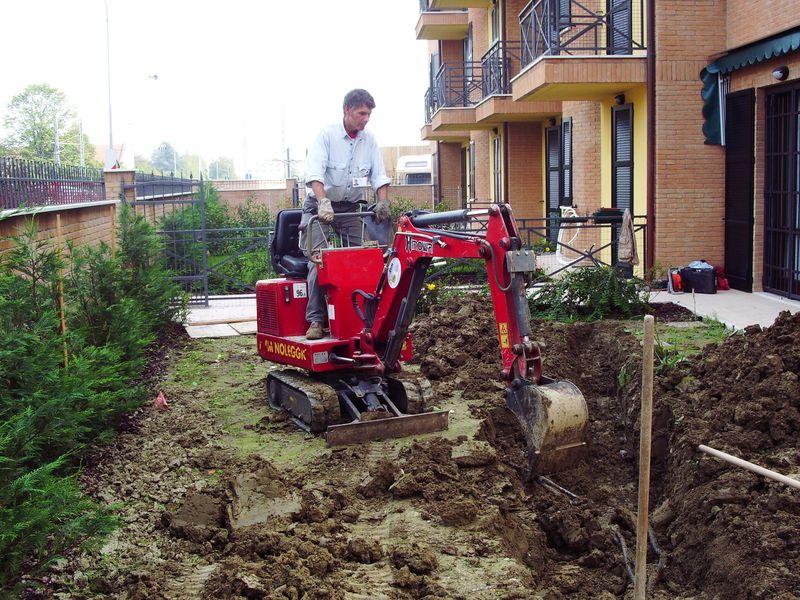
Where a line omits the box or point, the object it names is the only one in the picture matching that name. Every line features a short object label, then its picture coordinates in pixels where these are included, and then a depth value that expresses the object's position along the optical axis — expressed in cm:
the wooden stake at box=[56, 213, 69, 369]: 780
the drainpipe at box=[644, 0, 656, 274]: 1506
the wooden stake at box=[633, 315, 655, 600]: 382
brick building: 1307
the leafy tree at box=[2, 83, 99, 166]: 6353
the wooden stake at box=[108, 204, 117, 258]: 1367
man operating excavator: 837
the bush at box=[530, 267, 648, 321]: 1200
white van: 5203
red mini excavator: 602
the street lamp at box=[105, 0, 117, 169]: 2119
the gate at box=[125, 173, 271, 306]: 1697
